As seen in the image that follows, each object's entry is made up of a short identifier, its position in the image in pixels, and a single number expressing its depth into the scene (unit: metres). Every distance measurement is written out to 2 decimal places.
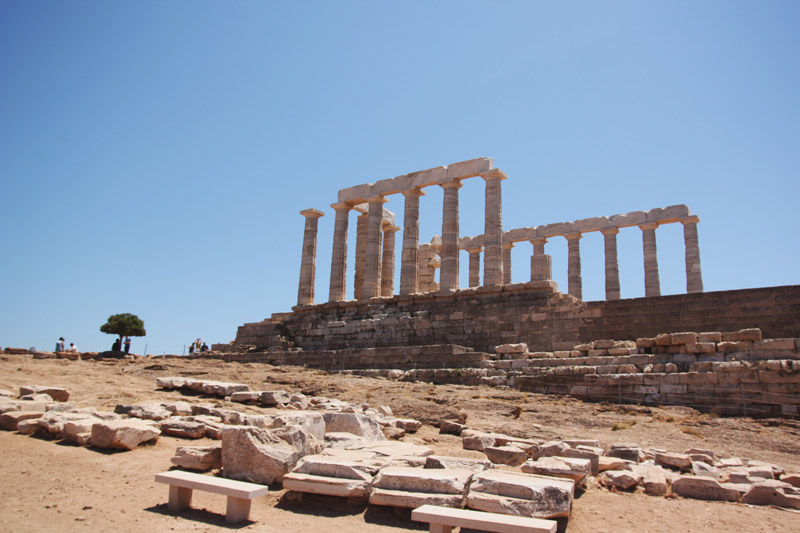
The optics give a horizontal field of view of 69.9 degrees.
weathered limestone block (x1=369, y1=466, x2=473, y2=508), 6.50
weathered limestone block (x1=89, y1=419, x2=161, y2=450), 8.73
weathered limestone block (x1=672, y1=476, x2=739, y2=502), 7.66
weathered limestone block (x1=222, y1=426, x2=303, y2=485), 7.59
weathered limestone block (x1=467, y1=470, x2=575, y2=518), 6.19
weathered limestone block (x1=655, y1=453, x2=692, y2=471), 9.22
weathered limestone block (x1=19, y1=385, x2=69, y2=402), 11.90
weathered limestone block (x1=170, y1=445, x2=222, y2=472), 7.88
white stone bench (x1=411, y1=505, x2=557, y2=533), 5.39
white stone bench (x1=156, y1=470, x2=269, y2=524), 6.39
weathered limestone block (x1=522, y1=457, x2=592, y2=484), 7.67
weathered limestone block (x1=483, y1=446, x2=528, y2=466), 9.36
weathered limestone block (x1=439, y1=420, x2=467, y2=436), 11.91
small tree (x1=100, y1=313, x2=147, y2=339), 32.66
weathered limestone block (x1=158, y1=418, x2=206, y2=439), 9.74
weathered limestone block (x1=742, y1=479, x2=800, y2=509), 7.32
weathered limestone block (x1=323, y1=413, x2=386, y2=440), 9.99
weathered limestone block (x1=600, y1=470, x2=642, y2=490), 8.00
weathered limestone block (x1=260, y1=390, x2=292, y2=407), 13.05
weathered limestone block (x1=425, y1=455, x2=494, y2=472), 7.61
